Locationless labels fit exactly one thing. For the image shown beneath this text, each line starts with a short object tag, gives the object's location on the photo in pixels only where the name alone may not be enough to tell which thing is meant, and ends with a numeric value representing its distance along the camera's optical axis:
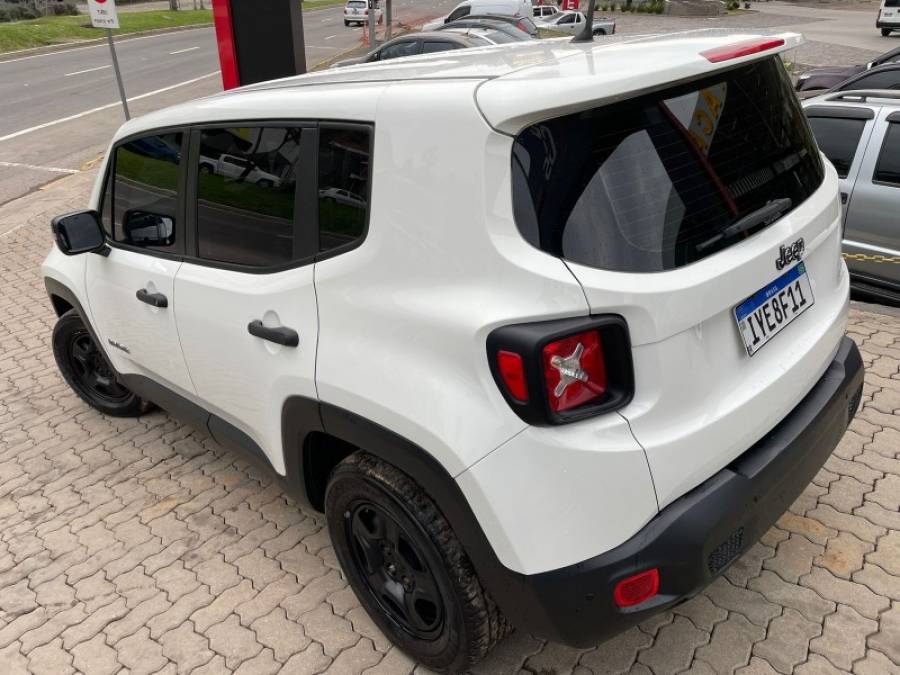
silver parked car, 4.95
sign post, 7.97
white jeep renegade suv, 1.76
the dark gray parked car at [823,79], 9.34
